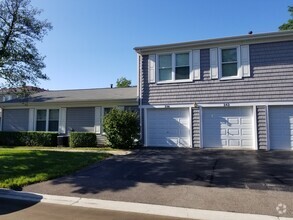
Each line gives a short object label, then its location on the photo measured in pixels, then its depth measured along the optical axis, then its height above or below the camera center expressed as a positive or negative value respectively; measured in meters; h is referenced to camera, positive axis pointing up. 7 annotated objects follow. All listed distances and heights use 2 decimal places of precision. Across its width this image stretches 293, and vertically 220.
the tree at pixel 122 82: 41.41 +8.16
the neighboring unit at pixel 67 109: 13.74 +1.00
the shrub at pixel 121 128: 11.62 -0.17
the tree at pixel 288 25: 25.86 +12.22
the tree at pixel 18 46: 11.34 +4.16
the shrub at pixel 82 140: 13.18 -0.92
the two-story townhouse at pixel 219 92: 10.53 +1.70
